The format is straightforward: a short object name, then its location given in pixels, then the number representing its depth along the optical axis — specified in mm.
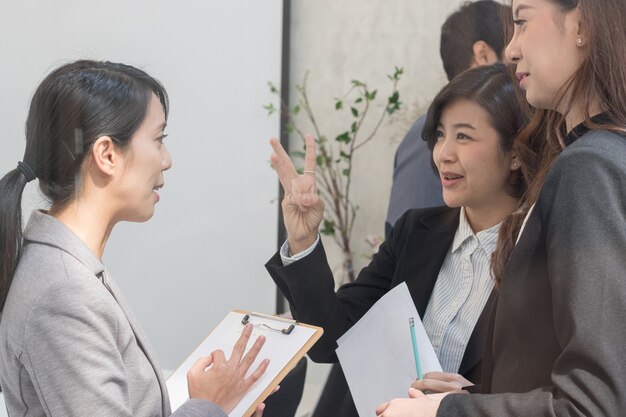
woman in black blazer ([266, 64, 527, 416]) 2256
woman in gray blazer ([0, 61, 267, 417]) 1820
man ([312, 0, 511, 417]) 2882
